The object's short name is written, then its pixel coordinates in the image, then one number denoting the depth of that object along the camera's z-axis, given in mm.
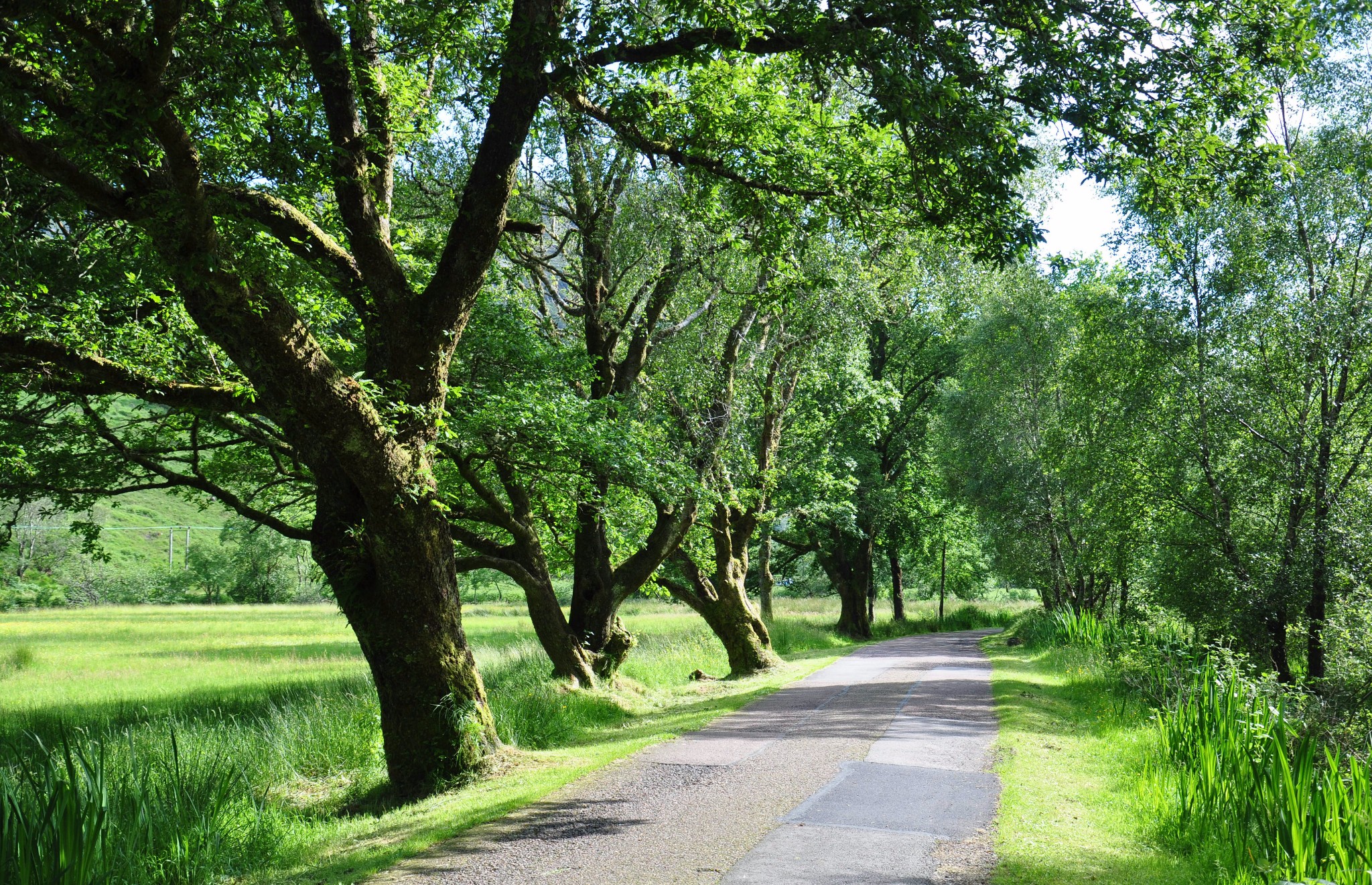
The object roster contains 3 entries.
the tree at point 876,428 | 18469
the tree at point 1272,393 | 14359
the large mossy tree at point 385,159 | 6410
